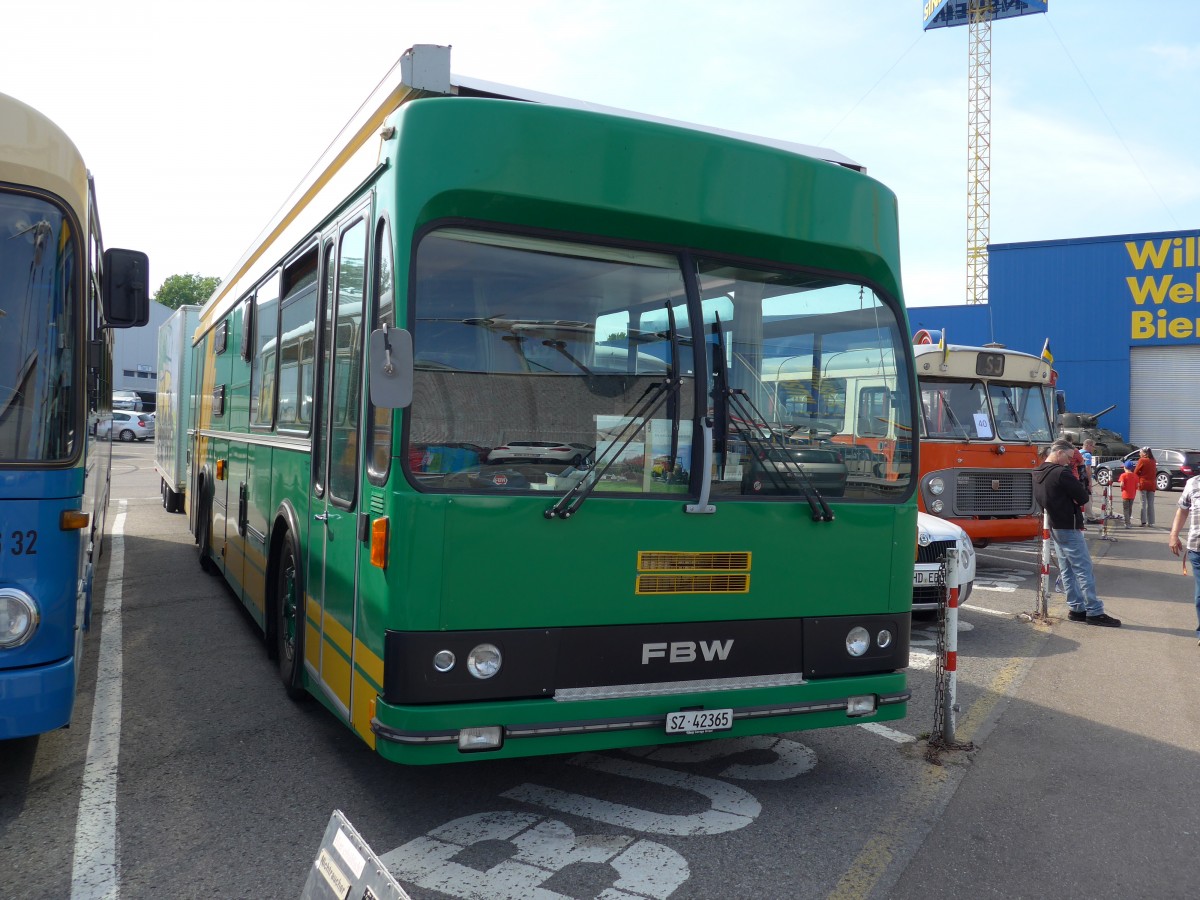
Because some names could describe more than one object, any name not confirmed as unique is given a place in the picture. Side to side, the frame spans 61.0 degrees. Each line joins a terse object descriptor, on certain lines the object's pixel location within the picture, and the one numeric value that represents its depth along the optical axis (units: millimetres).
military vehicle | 33688
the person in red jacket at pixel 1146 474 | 18767
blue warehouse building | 37031
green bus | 4070
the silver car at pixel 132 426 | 45997
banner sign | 66188
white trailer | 14406
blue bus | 4180
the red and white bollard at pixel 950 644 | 5723
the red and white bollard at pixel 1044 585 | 10008
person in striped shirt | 8695
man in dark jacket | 9859
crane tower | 67188
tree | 107625
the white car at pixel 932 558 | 8812
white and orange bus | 12812
